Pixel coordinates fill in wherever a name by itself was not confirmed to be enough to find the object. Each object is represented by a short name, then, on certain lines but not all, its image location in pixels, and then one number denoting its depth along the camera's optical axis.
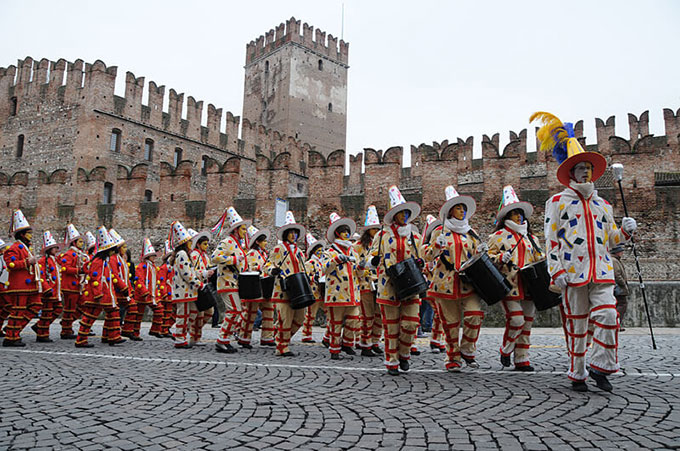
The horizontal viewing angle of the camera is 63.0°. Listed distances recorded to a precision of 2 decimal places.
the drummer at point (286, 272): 7.85
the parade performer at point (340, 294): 7.55
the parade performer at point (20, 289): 8.91
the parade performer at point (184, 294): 8.80
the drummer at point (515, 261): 6.08
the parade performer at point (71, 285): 10.22
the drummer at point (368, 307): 7.91
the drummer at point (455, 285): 6.00
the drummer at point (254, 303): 8.84
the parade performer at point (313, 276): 9.36
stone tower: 55.12
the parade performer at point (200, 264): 9.18
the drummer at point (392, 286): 6.07
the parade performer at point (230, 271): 8.32
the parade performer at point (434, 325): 8.42
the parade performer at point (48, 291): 9.78
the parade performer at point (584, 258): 4.63
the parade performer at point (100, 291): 8.78
